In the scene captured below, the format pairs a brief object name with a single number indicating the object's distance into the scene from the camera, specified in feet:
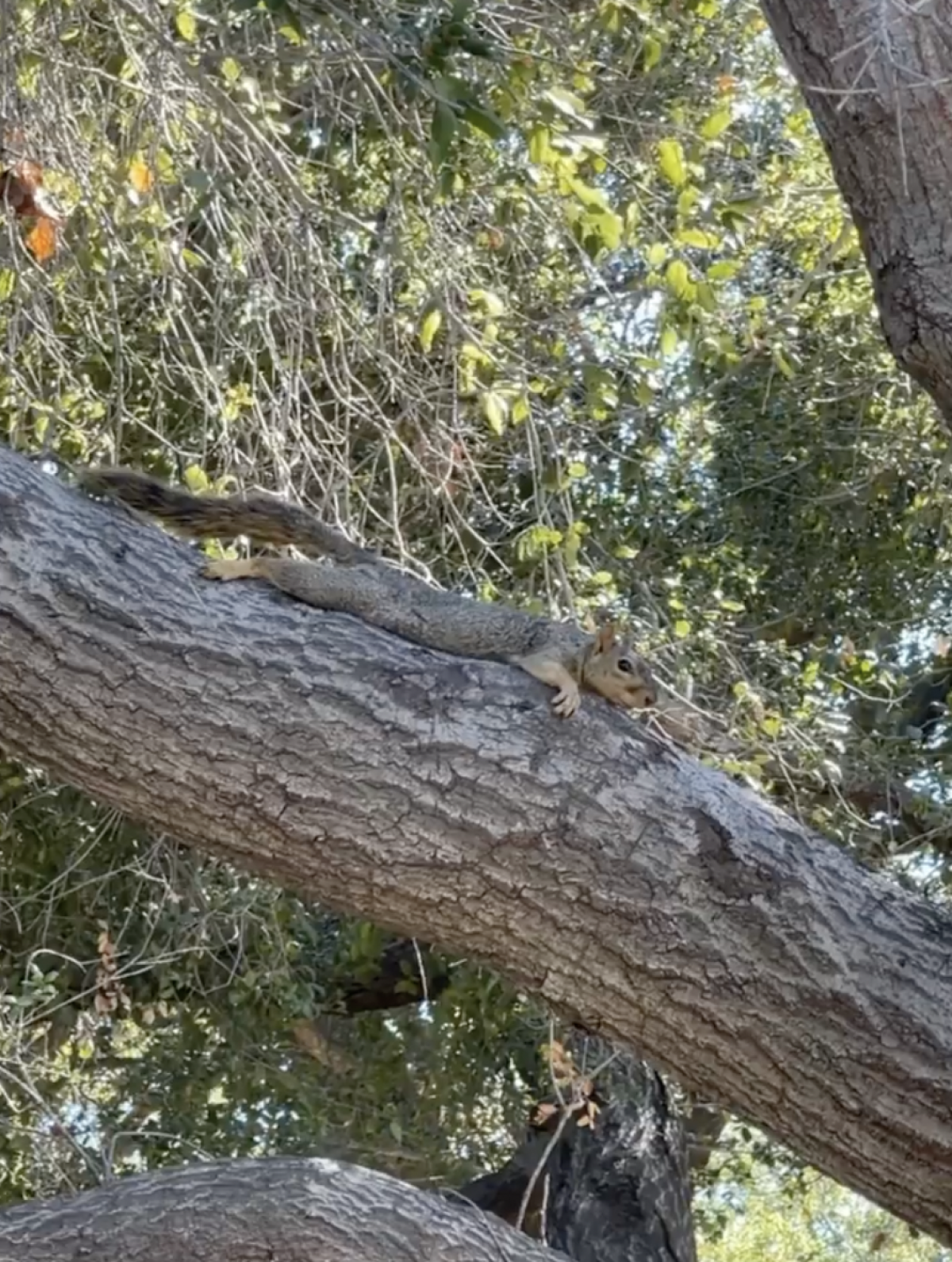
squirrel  10.75
